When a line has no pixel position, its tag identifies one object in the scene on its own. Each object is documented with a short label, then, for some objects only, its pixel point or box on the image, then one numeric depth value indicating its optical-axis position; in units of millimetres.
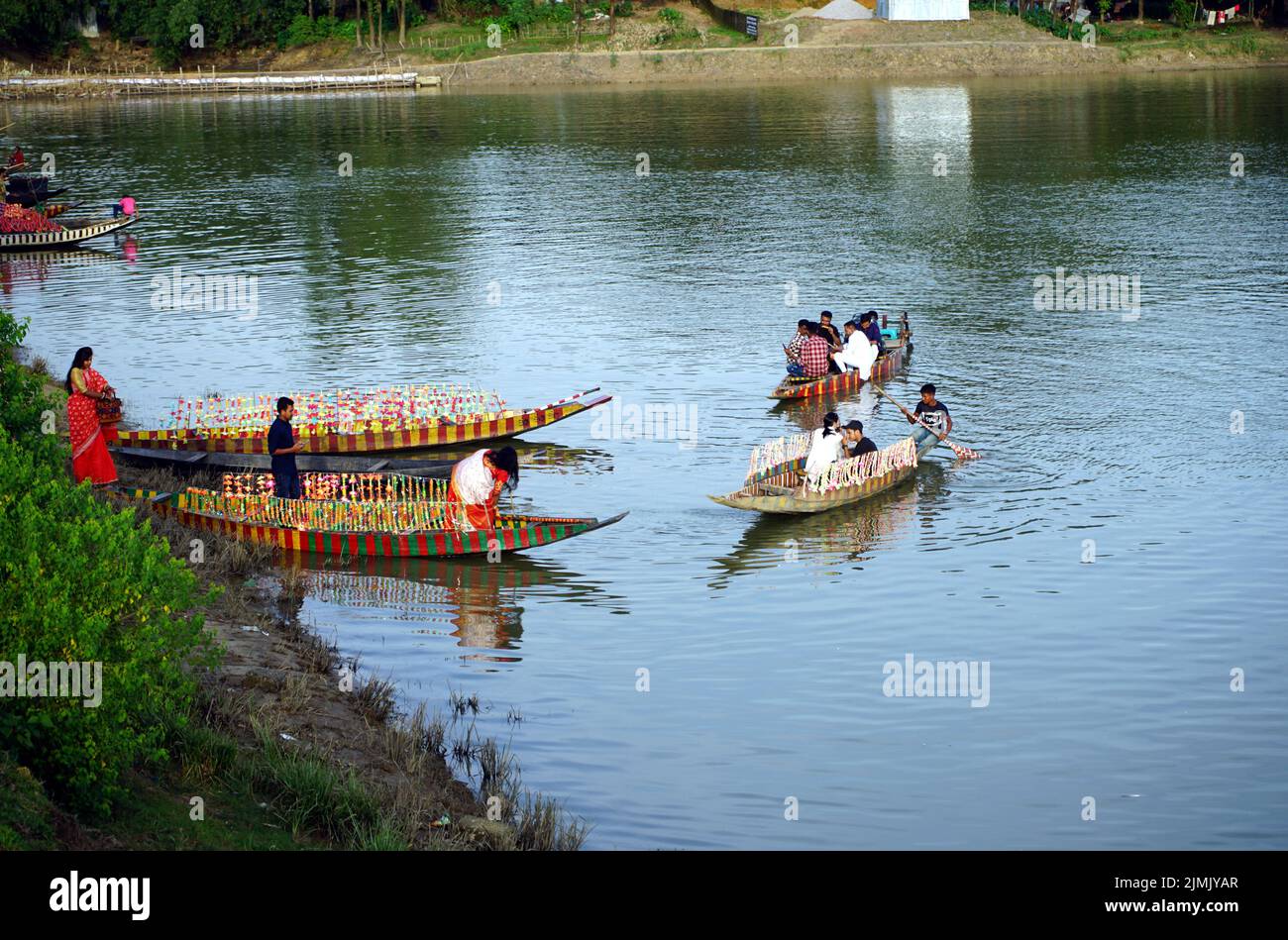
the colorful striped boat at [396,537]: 21797
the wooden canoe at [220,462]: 25172
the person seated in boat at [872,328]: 32281
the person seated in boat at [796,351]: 31039
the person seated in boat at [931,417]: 27156
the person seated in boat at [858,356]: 31578
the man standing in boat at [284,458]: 23109
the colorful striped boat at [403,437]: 25703
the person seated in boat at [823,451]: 24078
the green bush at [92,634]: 11844
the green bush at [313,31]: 109312
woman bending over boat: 21125
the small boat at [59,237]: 49531
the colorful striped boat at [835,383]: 30891
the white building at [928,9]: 101750
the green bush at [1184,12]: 98812
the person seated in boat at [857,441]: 24828
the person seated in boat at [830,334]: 31708
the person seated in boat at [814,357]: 30984
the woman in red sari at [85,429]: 22359
